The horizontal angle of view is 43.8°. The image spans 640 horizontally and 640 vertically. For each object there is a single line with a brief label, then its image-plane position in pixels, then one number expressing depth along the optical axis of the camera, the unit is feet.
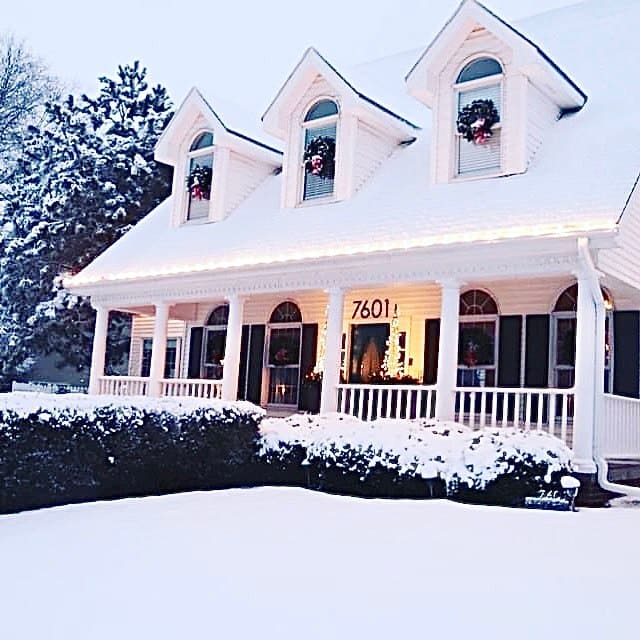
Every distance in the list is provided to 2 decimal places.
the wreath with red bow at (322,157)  43.11
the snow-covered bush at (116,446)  26.17
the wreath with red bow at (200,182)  49.55
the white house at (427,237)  32.63
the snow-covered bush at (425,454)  27.68
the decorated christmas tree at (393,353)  42.91
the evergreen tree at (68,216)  71.26
